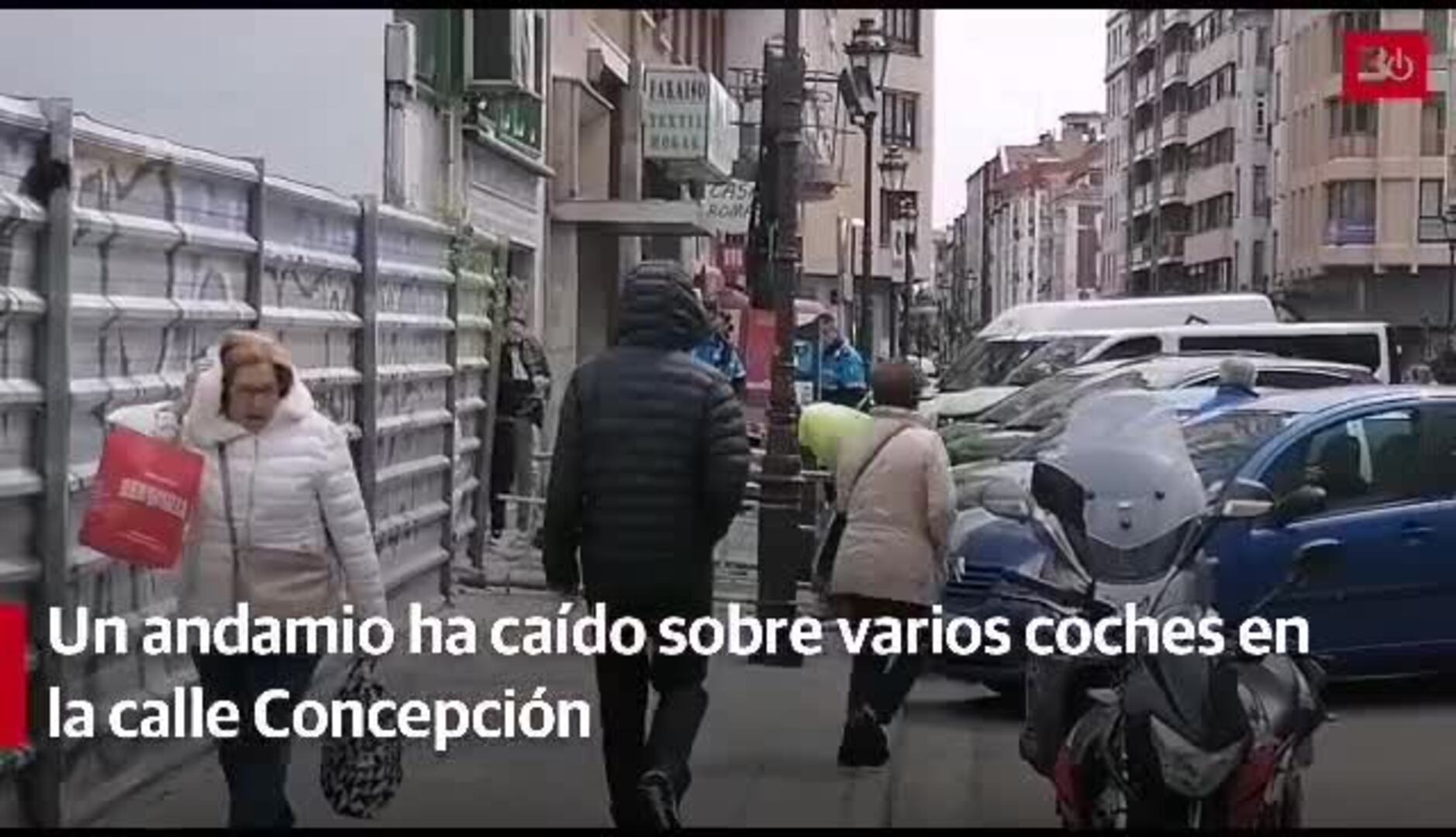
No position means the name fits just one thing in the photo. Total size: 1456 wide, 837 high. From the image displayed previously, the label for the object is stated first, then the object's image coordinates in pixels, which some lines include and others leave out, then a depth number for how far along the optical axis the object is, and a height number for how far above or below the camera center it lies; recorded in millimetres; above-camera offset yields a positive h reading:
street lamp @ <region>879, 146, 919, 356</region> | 46281 +3140
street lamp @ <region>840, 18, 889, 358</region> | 28469 +3340
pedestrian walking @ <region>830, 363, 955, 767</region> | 9359 -778
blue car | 11211 -903
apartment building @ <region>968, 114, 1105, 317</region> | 166625 +8699
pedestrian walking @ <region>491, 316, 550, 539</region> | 17406 -589
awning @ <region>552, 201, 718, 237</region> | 28031 +1439
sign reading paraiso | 30641 +2867
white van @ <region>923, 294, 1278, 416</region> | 30172 +294
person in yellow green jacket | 14156 -530
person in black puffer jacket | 7453 -501
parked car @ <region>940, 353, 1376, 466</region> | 18297 -339
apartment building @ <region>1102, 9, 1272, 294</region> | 101188 +9215
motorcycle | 6520 -948
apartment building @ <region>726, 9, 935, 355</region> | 44938 +4124
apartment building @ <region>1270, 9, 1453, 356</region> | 83250 +5046
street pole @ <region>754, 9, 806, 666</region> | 12781 -458
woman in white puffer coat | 6918 -538
